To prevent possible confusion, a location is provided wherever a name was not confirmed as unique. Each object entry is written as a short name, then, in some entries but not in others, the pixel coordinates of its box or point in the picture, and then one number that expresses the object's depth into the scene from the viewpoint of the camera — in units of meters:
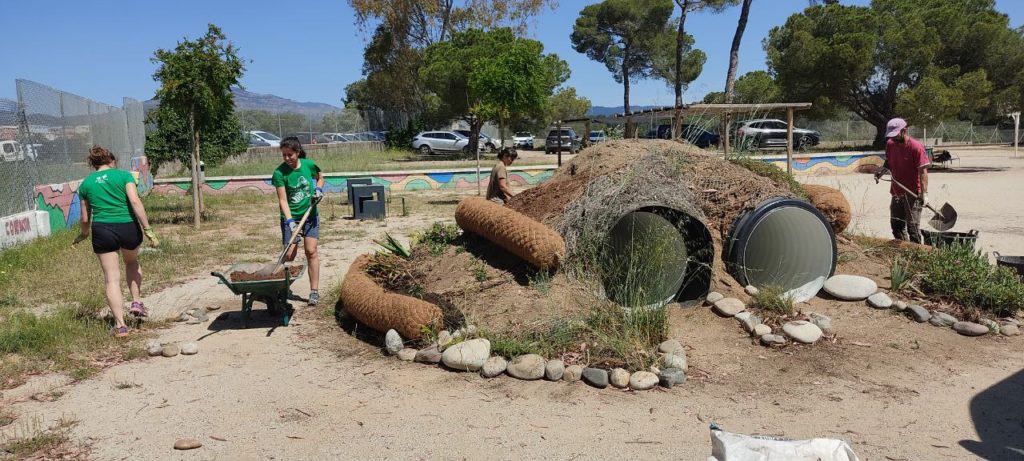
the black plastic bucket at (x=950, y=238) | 7.02
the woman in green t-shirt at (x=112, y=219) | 5.86
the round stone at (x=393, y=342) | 5.39
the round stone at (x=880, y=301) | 6.06
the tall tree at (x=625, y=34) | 48.22
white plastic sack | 2.93
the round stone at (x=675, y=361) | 4.89
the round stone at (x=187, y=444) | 3.93
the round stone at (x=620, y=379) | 4.72
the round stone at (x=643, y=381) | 4.68
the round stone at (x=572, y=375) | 4.82
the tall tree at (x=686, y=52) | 10.70
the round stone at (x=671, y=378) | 4.71
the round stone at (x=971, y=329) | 5.59
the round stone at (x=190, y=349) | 5.54
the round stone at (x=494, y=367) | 4.93
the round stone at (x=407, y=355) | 5.29
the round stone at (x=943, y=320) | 5.77
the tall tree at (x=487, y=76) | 18.12
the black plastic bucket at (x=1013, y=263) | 6.43
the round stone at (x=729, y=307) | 5.89
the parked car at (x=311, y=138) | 39.50
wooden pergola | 9.52
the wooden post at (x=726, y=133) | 8.80
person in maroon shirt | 7.54
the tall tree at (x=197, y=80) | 12.15
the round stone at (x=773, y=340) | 5.40
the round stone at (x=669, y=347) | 5.12
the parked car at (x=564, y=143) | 36.16
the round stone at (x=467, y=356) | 5.03
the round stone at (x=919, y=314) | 5.84
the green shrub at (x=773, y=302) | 5.86
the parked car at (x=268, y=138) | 36.16
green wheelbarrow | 5.77
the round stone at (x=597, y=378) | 4.71
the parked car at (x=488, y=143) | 39.44
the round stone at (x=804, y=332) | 5.43
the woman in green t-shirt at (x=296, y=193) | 6.51
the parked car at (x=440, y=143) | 37.50
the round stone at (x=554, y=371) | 4.83
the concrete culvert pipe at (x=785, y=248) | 6.22
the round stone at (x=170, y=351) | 5.49
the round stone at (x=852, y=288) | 6.24
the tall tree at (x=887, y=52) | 29.12
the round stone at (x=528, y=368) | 4.87
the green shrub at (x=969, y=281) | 5.90
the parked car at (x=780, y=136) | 27.69
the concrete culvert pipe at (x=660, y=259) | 5.79
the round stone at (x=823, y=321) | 5.65
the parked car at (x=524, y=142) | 42.62
